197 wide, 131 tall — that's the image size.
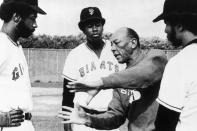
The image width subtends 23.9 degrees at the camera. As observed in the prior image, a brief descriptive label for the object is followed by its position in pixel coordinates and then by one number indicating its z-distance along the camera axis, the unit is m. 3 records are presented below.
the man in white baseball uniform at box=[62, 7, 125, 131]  6.23
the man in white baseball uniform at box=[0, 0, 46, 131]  4.84
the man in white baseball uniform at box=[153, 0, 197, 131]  3.47
